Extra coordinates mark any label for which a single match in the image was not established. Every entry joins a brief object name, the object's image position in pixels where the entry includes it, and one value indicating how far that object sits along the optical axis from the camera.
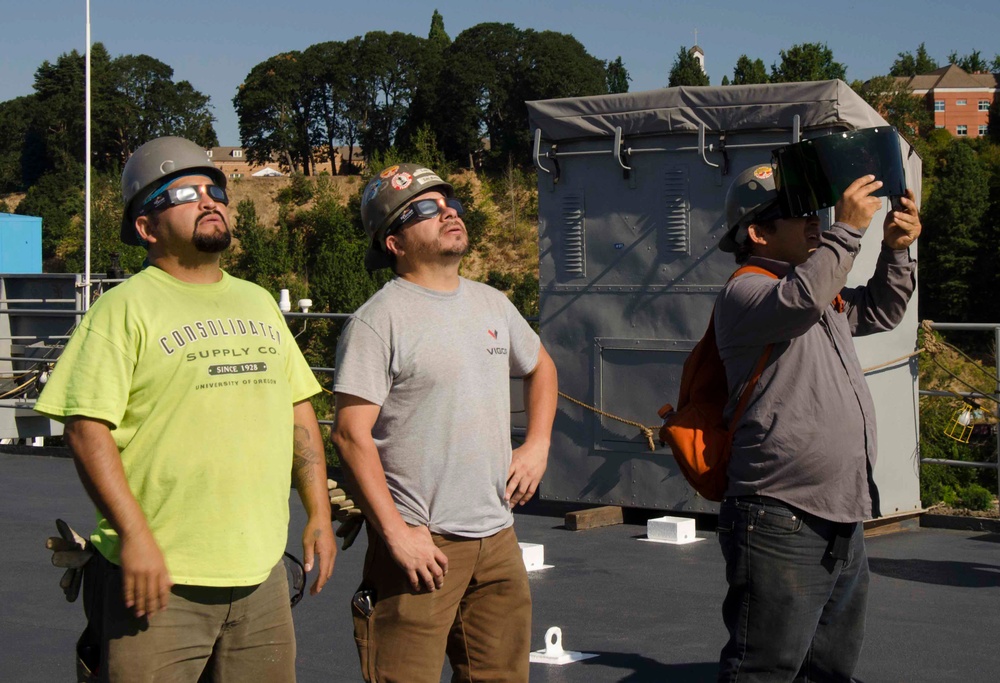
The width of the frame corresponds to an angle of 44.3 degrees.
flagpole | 21.60
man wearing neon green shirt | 2.58
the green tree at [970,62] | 116.88
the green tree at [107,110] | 78.94
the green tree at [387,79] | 84.31
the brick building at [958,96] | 110.62
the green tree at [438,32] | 94.86
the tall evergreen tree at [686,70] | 78.56
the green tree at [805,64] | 65.00
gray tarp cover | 6.75
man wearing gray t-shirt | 2.95
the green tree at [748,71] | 70.11
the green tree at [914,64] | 114.81
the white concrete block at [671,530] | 6.88
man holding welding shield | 2.81
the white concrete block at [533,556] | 6.21
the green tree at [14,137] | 81.44
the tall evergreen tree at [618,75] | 88.69
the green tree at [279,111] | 84.31
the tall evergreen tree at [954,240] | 55.88
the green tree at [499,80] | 78.62
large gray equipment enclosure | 7.17
